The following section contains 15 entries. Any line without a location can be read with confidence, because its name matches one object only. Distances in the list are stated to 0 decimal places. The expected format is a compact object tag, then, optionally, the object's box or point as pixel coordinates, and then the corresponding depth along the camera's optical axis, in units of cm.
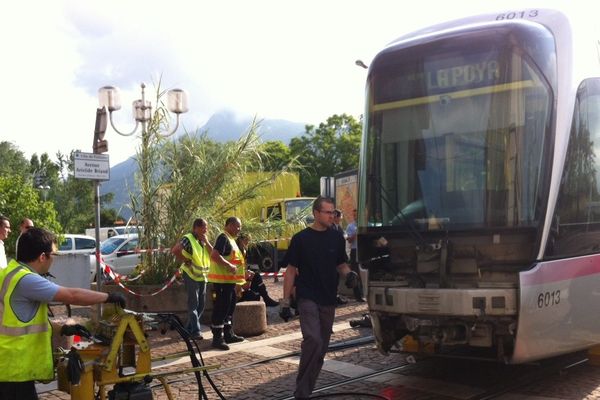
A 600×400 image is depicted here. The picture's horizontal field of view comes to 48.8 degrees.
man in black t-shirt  579
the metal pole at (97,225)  889
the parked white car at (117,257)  1669
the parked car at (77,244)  1919
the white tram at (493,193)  578
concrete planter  1080
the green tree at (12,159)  5994
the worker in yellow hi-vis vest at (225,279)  887
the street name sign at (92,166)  857
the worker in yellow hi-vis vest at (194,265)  912
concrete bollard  977
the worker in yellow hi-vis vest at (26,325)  392
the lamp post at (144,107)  1216
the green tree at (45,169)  6263
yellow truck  1295
